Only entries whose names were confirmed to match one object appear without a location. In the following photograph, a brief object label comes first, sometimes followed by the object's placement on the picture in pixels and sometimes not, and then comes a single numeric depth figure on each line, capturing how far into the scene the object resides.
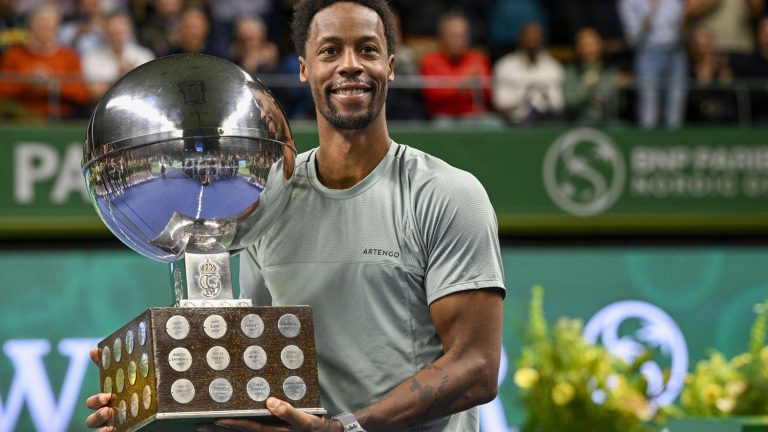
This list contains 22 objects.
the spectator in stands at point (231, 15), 17.61
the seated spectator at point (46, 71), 16.11
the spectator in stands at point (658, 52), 18.22
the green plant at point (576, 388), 9.54
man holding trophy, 5.28
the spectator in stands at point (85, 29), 16.81
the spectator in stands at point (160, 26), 17.30
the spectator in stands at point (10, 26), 16.91
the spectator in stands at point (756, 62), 18.77
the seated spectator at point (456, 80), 17.40
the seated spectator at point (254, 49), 16.93
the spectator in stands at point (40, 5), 17.50
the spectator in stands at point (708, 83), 18.16
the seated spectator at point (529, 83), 17.56
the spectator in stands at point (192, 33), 16.70
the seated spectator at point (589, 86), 17.63
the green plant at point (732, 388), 9.68
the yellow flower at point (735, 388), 9.75
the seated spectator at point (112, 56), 16.28
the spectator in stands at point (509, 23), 19.63
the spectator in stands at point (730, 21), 19.16
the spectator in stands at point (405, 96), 16.94
